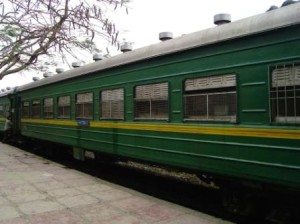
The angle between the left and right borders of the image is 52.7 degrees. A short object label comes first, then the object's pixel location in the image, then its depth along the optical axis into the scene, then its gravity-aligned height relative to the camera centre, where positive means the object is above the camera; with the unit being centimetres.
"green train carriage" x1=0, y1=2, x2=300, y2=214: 363 +15
